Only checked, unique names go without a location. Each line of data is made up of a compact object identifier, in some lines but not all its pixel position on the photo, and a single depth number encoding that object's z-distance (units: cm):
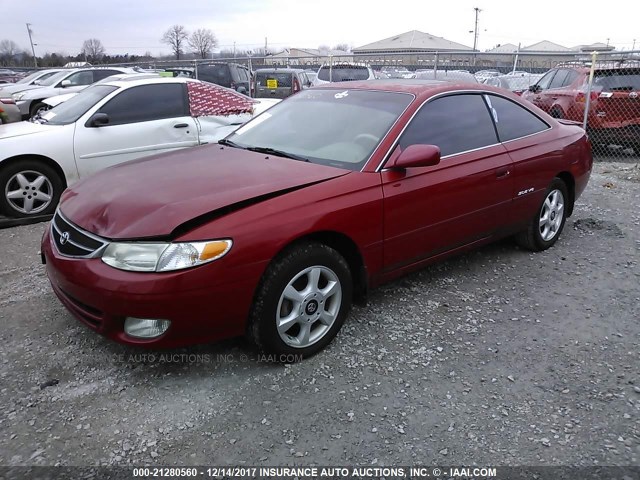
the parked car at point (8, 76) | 2390
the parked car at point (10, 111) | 931
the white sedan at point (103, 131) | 562
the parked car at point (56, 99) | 704
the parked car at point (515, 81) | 1492
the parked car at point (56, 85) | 1323
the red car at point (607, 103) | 877
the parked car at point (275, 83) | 1403
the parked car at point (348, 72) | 1347
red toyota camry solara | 258
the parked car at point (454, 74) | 1495
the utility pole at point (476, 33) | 7081
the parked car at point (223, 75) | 1496
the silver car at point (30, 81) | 1549
